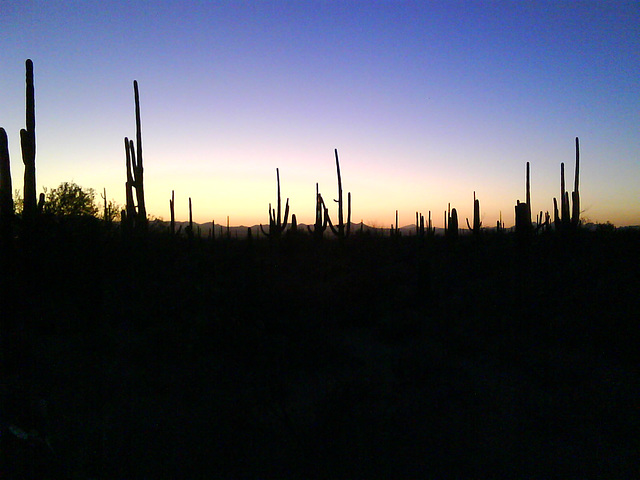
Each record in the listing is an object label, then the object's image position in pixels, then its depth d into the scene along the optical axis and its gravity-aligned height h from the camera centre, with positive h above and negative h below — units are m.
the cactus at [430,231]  31.43 +0.63
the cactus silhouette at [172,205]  33.05 +2.80
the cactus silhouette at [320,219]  25.89 +1.25
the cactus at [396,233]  31.26 +0.53
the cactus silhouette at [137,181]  22.39 +3.00
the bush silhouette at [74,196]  38.69 +4.35
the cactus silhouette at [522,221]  14.84 +0.56
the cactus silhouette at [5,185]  6.50 +0.90
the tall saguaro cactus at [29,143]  10.40 +2.26
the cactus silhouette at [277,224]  26.11 +1.11
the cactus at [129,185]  22.35 +2.83
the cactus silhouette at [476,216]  23.28 +1.16
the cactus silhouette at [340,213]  25.66 +1.65
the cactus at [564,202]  24.52 +1.77
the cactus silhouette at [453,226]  25.08 +0.70
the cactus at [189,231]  24.19 +0.76
